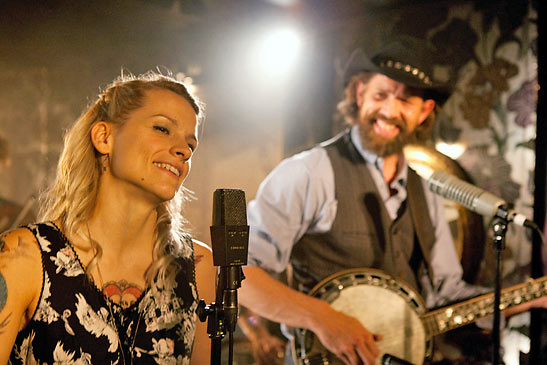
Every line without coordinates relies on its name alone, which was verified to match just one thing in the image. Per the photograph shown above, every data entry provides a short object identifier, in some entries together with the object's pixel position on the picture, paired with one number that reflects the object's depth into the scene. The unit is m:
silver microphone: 2.01
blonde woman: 1.69
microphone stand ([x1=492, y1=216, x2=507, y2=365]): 2.00
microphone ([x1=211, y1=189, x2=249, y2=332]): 1.57
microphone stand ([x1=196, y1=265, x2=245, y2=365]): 1.58
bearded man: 2.14
